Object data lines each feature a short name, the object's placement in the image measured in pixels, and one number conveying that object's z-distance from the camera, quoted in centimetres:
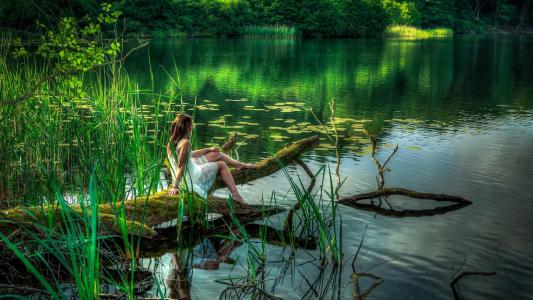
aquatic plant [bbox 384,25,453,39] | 6194
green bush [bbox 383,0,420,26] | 6359
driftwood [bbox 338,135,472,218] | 715
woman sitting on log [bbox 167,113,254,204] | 621
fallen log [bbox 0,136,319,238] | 489
